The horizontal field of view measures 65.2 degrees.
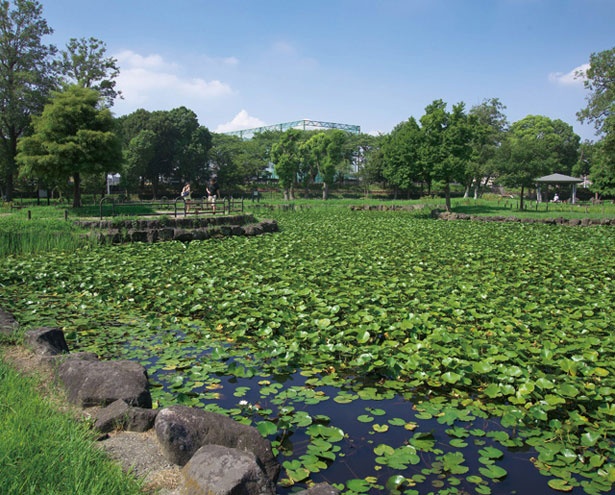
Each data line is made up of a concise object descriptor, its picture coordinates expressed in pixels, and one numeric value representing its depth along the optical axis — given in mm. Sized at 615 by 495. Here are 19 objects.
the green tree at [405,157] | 30844
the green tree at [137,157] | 34781
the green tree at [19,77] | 25094
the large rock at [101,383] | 3434
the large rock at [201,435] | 2795
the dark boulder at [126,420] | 3049
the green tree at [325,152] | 41938
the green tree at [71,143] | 19500
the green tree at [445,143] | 24234
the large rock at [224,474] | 2312
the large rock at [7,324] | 4727
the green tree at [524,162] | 27312
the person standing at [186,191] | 18094
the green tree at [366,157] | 46781
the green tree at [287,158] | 41312
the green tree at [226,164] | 43312
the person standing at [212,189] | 19572
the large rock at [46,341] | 4293
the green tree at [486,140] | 40000
